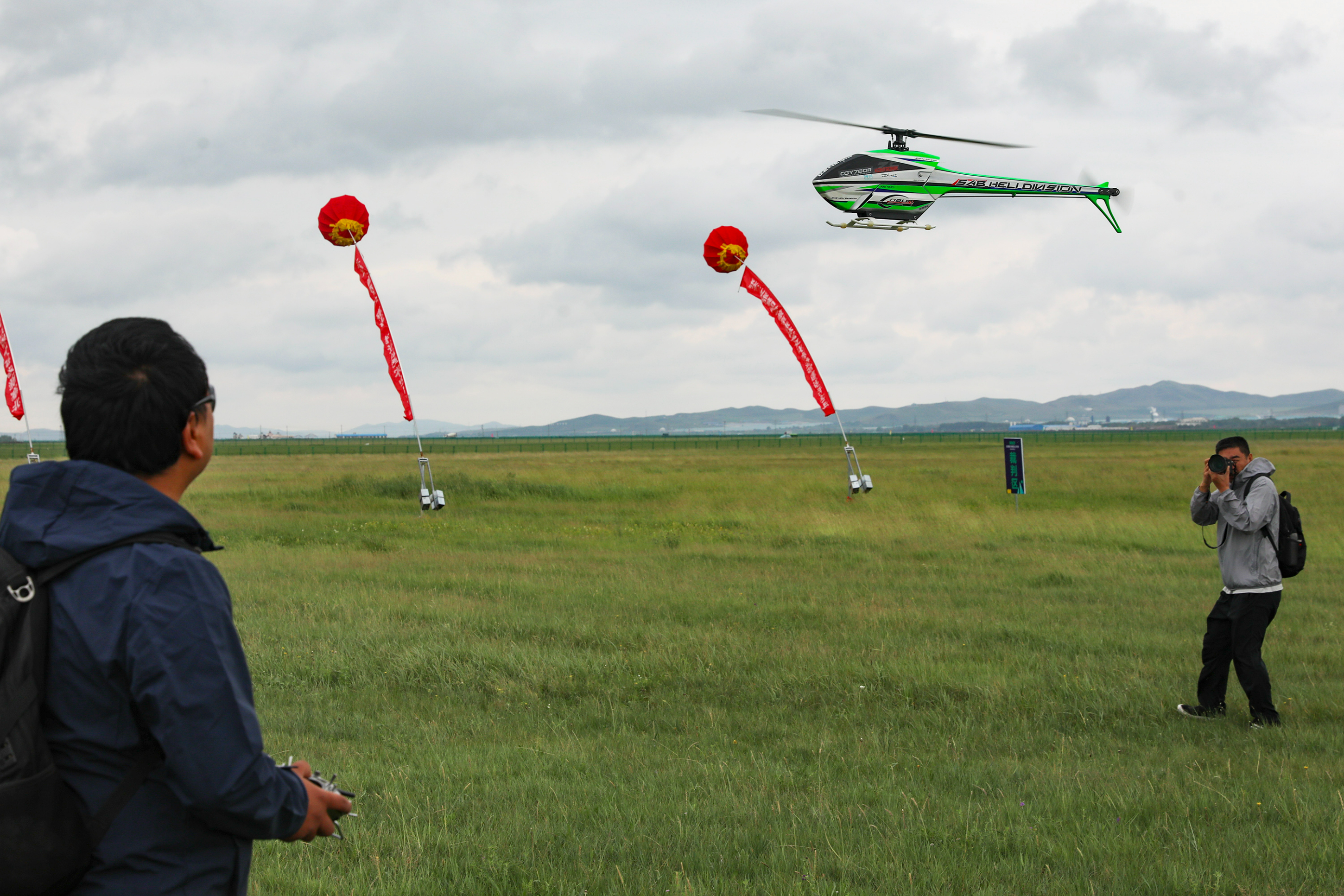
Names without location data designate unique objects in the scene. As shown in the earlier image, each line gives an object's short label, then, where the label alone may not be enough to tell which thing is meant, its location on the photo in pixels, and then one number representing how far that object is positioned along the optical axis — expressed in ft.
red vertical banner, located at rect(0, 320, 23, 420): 88.89
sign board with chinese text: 84.89
